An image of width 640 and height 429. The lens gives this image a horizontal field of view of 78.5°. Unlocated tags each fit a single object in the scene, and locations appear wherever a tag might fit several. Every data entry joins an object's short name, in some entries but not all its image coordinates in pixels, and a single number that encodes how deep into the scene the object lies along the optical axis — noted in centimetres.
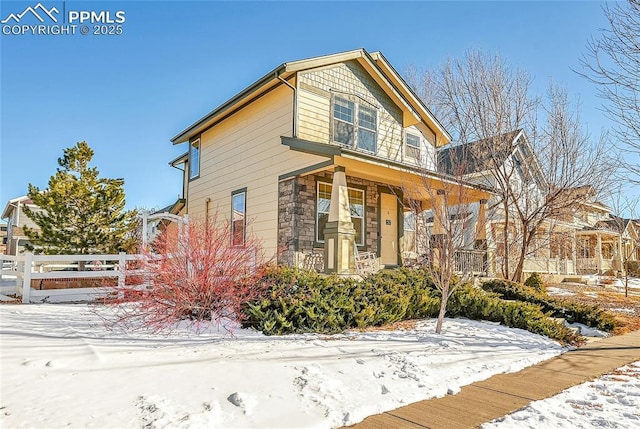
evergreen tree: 1401
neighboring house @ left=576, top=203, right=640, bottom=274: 2647
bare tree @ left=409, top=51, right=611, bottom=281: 1259
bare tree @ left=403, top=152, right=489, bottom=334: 643
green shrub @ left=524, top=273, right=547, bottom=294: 1247
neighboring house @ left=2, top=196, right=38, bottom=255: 2648
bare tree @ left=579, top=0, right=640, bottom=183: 643
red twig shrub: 589
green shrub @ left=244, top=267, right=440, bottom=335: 593
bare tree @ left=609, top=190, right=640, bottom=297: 1429
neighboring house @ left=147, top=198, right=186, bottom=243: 1666
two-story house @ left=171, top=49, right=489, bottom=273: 1001
